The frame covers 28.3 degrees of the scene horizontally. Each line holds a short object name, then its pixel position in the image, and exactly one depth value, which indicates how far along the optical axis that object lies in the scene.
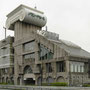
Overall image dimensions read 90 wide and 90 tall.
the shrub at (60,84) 46.92
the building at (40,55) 52.31
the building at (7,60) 75.00
